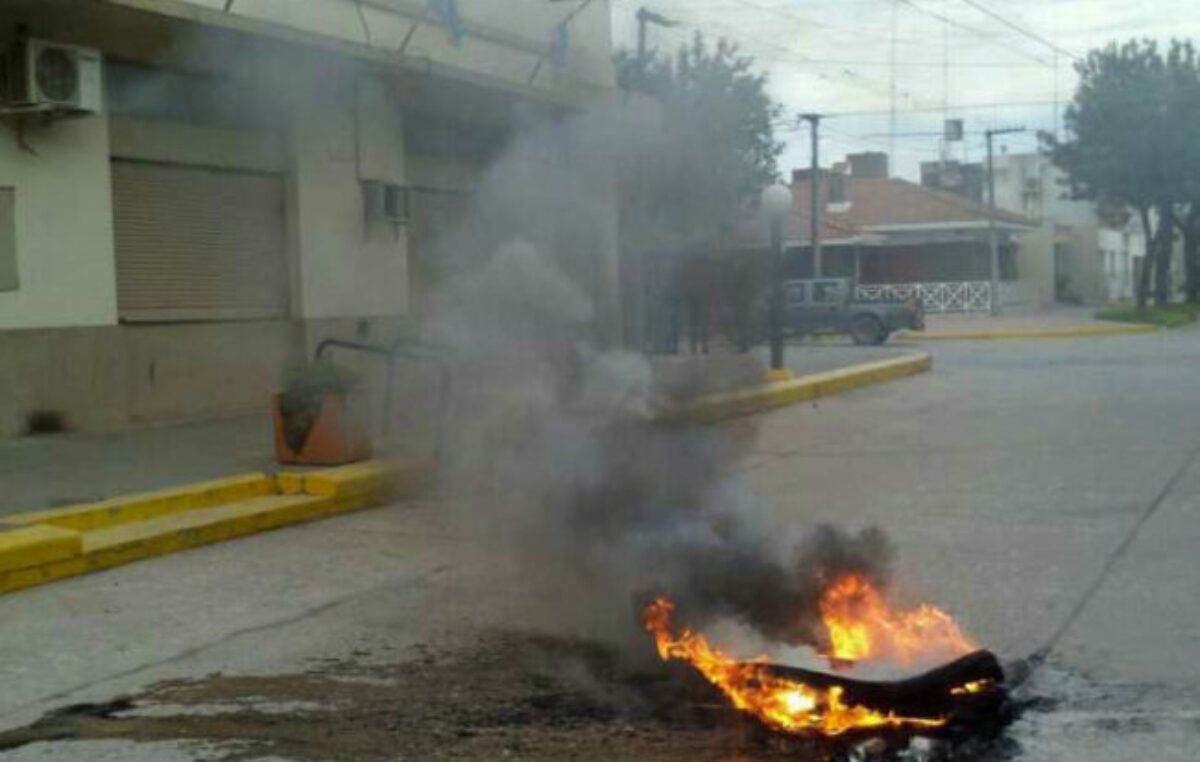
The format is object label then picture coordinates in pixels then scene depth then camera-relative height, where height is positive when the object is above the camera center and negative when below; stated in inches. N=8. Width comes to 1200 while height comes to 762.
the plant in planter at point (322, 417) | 349.7 -28.6
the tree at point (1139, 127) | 1505.9 +167.2
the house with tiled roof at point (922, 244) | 1678.2 +52.6
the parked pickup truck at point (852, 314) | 1082.7 -19.3
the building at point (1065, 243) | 1911.9 +62.1
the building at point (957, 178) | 2317.9 +180.6
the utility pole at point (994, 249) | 1588.0 +42.3
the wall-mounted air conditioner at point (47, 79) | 375.9 +61.0
